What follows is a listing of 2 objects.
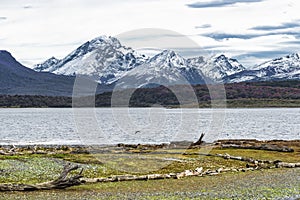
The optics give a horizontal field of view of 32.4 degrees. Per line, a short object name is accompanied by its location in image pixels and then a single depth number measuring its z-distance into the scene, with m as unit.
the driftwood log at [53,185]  40.56
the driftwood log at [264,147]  78.06
